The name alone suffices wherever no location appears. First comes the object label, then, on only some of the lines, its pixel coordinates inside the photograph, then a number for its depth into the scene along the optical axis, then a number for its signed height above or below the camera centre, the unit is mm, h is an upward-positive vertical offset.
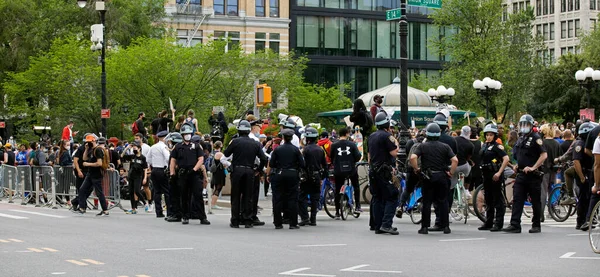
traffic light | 29984 +1519
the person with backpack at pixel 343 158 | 21641 -138
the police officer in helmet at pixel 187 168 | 21328 -312
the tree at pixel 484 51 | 71250 +6412
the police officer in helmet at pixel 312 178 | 20625 -493
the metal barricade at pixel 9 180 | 31781 -784
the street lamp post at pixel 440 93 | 45719 +2381
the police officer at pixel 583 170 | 19077 -343
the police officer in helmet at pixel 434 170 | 18500 -320
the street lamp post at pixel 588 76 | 40500 +2659
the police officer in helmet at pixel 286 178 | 19922 -474
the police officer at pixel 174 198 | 21891 -921
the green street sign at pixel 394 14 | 25188 +3087
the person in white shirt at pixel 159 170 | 23250 -384
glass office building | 84500 +8358
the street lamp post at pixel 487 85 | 42531 +2483
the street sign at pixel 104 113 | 36625 +1262
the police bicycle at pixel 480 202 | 20094 -924
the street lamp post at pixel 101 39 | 36450 +3800
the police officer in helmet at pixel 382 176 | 18375 -412
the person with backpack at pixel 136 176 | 25719 -555
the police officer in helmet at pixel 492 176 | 19172 -437
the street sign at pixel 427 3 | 24238 +3275
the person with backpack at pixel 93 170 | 24234 -394
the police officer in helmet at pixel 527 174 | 18438 -391
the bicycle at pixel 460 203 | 20891 -986
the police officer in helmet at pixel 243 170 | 20250 -338
